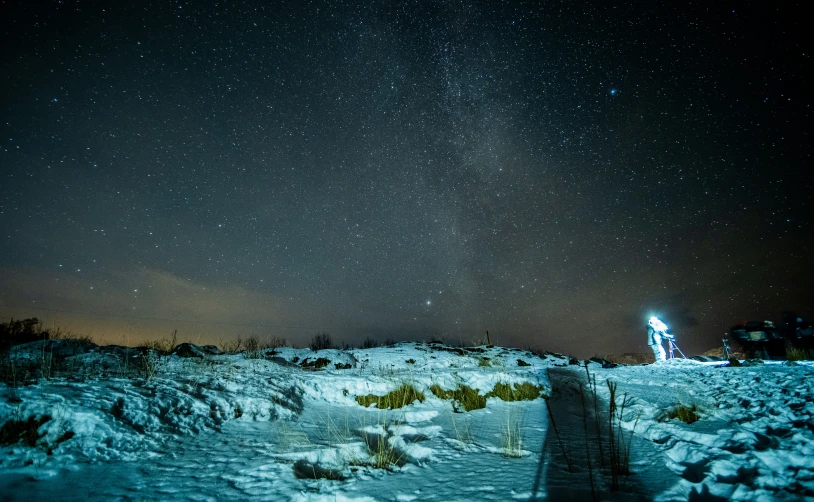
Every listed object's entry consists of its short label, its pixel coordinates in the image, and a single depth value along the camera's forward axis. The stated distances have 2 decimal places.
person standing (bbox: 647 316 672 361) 14.46
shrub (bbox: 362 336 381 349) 23.14
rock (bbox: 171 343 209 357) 11.84
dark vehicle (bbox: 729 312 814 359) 11.82
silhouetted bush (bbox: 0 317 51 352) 11.87
